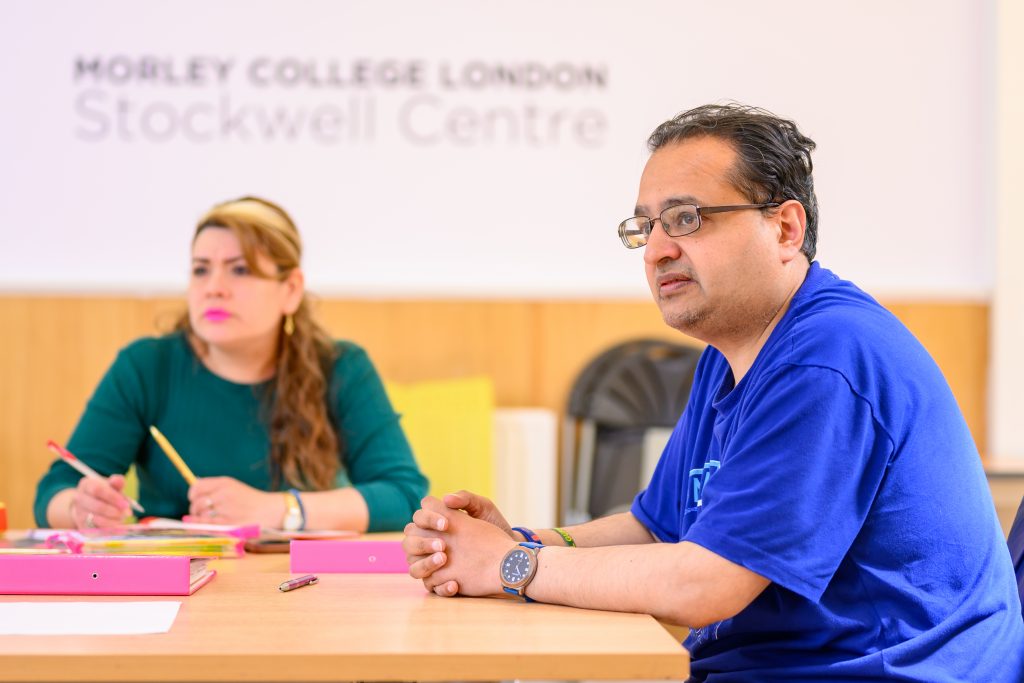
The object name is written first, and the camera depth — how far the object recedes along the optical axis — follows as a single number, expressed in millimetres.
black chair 3461
